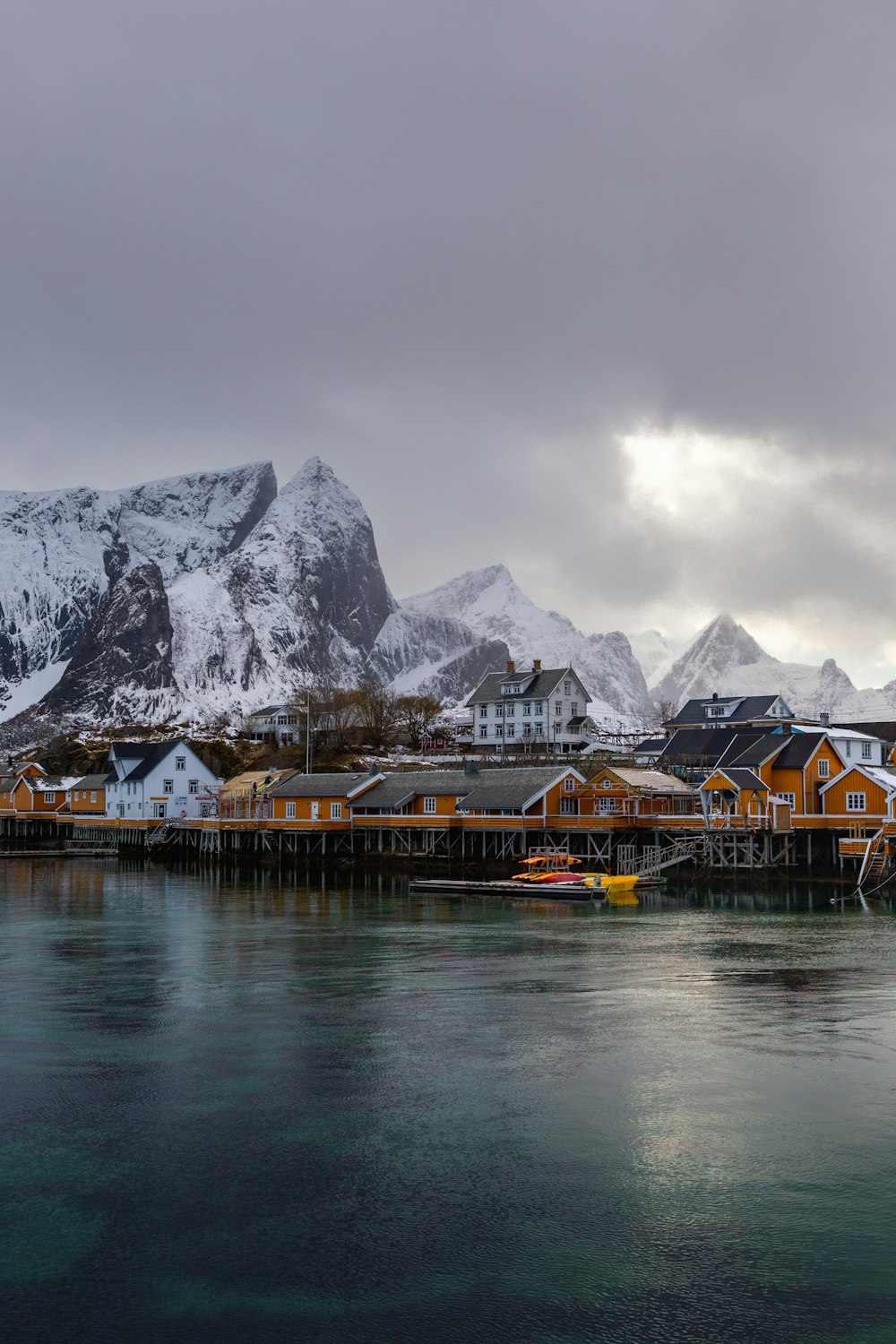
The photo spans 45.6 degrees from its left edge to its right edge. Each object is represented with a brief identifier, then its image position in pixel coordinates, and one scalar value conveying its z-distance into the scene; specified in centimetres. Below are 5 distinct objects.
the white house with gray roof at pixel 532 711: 11769
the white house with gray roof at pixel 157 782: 11300
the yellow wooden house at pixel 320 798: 8919
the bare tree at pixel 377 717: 12675
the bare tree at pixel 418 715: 13225
